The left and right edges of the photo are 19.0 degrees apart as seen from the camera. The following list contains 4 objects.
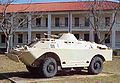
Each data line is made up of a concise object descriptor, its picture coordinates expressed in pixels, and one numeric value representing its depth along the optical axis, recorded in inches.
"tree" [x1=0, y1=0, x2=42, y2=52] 1533.2
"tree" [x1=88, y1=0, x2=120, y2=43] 1770.9
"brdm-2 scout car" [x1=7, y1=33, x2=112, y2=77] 619.2
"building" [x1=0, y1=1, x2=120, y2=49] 2248.4
